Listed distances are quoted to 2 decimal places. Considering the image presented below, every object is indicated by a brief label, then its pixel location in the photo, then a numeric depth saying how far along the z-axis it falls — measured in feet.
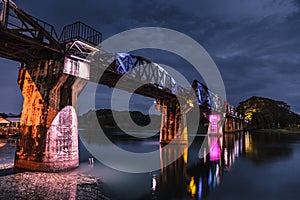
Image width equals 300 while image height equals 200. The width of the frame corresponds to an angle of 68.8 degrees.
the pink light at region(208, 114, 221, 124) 298.76
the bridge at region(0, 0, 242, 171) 57.26
